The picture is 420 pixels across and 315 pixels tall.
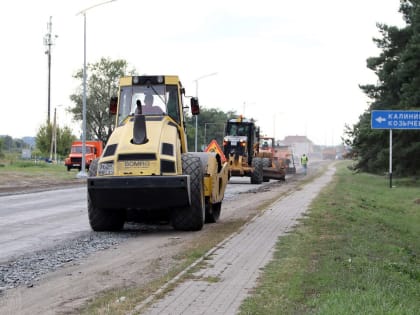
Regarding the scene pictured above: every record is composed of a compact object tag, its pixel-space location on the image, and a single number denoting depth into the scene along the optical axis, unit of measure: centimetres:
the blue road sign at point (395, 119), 4019
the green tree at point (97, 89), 10244
